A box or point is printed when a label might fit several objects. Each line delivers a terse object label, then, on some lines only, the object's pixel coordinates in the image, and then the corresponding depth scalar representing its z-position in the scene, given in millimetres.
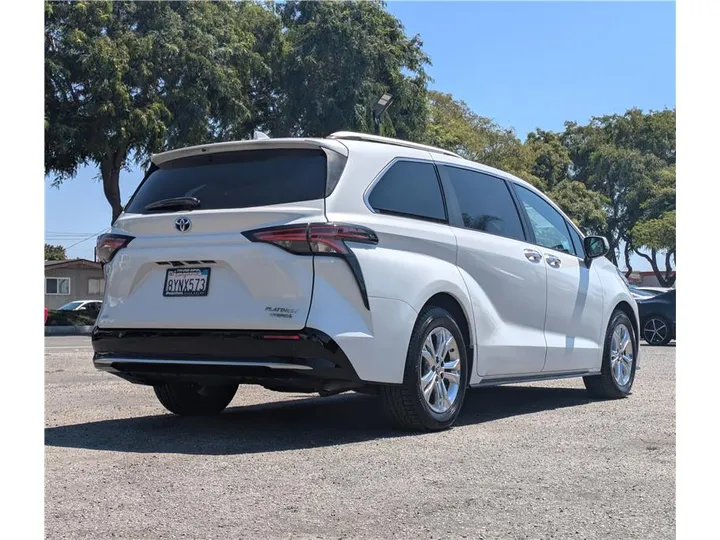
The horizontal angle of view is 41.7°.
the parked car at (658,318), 18578
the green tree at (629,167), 50594
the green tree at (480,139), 43188
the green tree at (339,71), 30453
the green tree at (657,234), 45472
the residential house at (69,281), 54906
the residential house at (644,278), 66081
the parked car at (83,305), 38975
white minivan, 5500
